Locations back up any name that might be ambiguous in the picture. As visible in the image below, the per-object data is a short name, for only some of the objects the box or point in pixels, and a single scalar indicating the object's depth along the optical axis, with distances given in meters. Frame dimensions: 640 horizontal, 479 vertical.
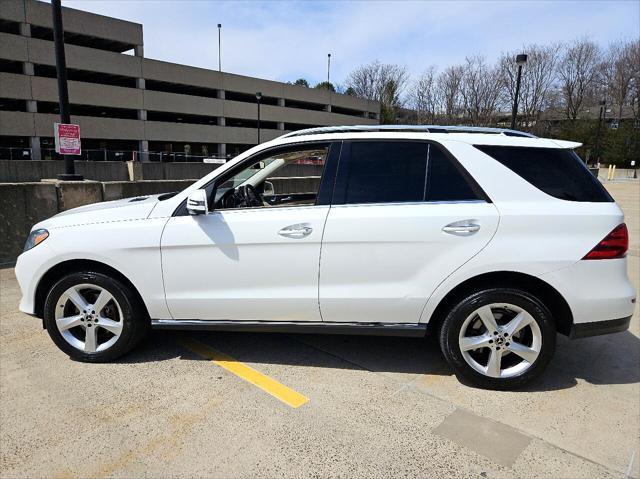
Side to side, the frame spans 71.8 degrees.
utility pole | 7.07
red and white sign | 7.50
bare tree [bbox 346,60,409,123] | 70.12
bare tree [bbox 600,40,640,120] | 56.69
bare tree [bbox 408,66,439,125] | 60.03
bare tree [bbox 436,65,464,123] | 57.00
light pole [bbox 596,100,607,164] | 37.52
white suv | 3.02
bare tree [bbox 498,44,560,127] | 57.59
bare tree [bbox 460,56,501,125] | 54.72
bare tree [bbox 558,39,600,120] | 59.19
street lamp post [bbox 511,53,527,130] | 15.73
